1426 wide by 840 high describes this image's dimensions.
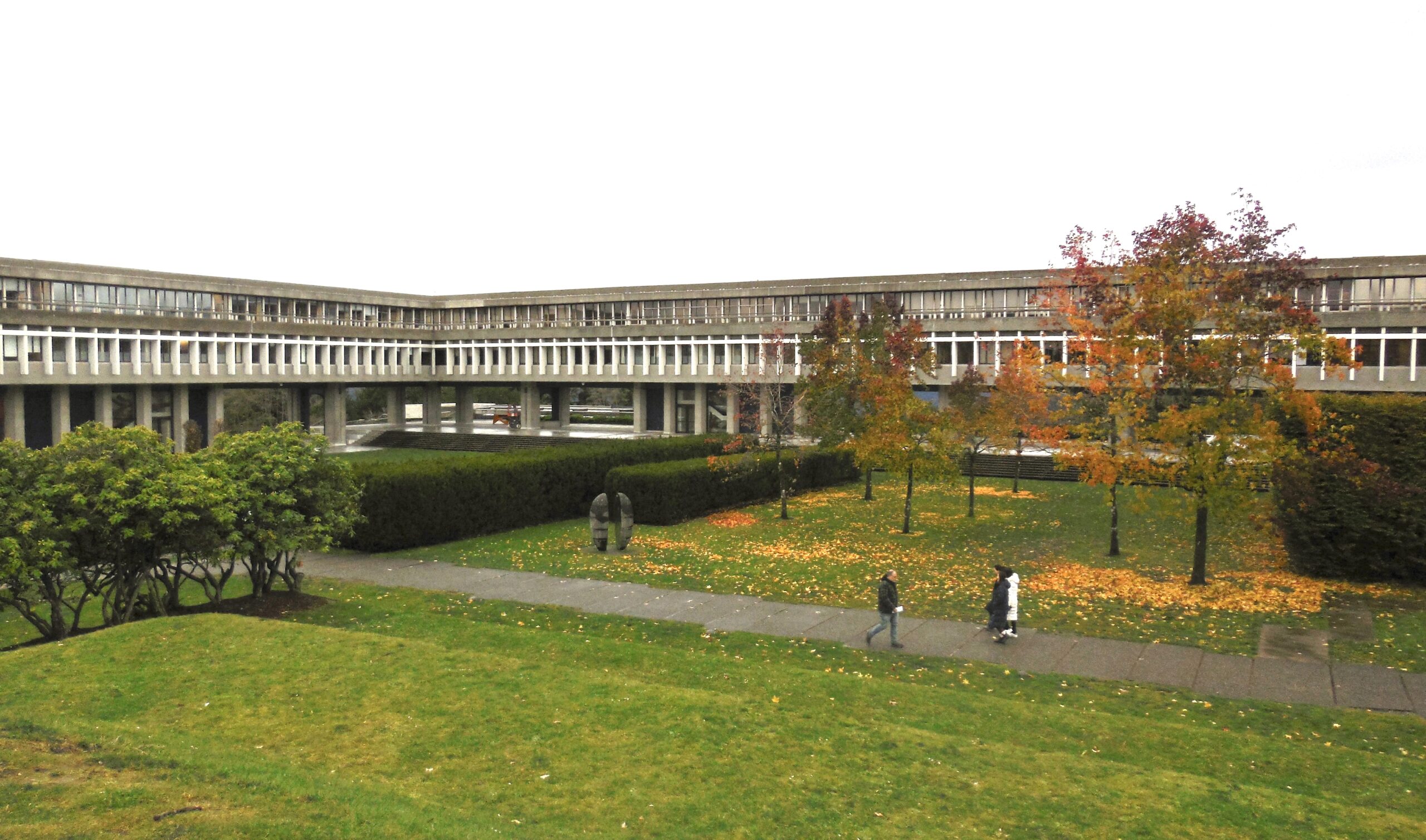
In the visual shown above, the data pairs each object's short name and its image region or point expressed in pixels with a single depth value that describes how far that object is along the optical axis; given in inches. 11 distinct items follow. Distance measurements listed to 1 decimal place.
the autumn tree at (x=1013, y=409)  1173.1
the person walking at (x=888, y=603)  527.8
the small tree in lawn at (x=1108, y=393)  730.2
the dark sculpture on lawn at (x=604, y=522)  866.1
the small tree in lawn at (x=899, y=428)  979.3
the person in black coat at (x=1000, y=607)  540.4
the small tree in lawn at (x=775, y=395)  1195.3
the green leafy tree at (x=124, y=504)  528.1
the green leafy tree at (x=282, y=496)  615.5
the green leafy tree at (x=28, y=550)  475.5
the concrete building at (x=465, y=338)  1670.8
